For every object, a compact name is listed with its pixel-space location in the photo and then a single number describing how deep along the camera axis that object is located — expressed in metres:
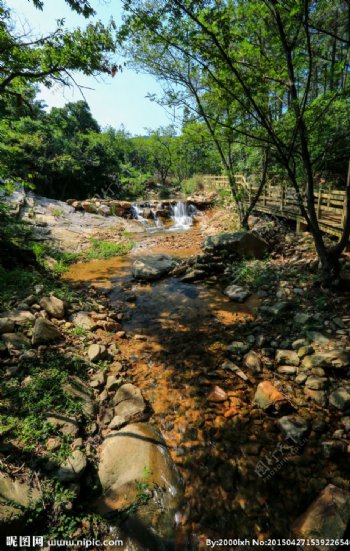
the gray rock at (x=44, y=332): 3.28
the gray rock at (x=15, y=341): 3.05
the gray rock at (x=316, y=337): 3.59
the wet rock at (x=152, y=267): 6.90
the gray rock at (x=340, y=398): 2.74
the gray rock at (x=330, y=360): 3.09
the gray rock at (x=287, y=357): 3.42
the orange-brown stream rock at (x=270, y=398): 2.84
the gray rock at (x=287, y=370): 3.30
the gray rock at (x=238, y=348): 3.82
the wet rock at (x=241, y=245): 7.19
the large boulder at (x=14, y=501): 1.60
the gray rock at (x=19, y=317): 3.49
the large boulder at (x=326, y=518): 1.78
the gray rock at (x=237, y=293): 5.39
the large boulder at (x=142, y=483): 1.92
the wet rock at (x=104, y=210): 14.77
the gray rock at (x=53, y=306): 4.14
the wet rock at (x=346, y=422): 2.56
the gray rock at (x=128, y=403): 2.78
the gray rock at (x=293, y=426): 2.55
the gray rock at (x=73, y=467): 1.99
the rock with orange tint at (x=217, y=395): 3.07
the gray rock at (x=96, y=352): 3.45
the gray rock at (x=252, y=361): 3.47
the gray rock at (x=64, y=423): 2.35
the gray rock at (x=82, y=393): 2.69
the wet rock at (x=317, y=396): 2.87
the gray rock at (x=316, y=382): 2.99
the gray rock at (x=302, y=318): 4.05
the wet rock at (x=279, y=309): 4.42
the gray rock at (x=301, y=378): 3.14
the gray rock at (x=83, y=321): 4.14
